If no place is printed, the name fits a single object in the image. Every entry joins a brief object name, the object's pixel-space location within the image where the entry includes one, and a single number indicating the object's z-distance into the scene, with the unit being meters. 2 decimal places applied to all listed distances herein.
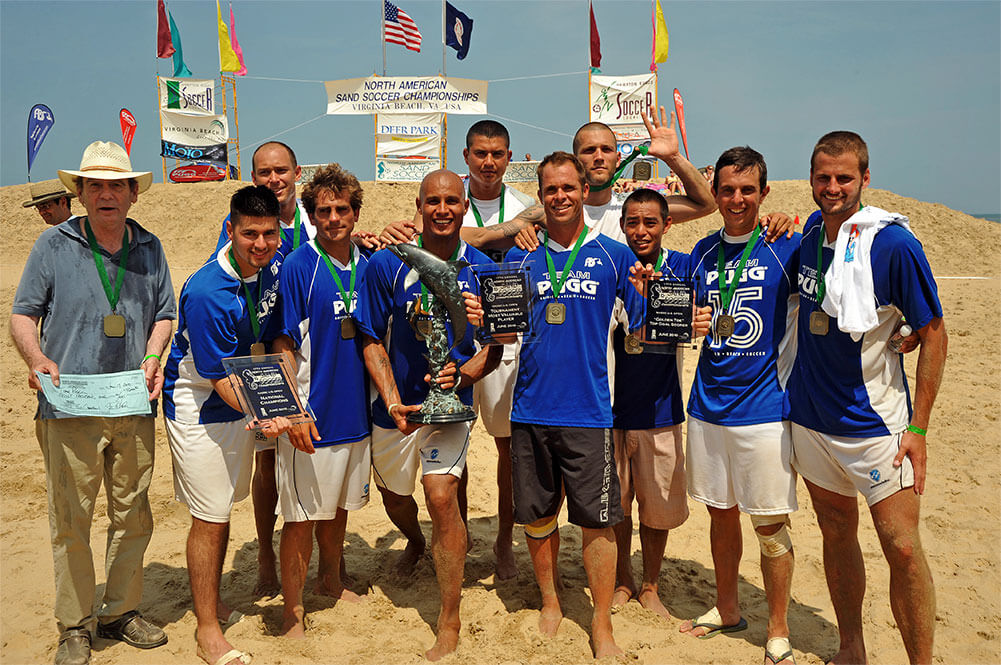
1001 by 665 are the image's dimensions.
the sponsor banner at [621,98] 26.58
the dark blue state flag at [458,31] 28.16
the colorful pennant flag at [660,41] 27.16
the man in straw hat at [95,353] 4.12
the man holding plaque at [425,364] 4.09
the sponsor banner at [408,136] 26.25
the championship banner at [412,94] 25.91
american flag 27.33
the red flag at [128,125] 24.70
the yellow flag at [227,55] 27.95
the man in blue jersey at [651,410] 4.39
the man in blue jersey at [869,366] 3.59
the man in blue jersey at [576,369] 4.06
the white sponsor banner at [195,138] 26.91
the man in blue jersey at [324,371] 4.28
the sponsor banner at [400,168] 26.83
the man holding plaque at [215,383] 3.98
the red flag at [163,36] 27.58
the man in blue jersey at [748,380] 4.04
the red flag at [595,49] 28.62
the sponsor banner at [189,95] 26.42
